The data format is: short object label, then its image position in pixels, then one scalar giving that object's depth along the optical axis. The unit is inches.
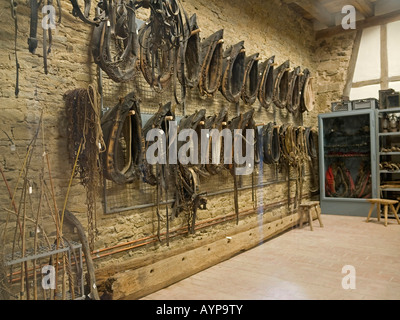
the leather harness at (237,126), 183.3
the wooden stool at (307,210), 219.5
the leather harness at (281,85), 226.4
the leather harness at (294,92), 243.6
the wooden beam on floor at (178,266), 115.2
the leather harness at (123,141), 117.1
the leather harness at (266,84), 210.4
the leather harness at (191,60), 153.8
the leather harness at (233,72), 180.4
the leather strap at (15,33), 100.4
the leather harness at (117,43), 119.5
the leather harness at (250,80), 196.1
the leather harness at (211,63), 167.2
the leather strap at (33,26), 100.0
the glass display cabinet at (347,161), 257.8
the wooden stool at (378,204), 223.5
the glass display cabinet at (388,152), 247.9
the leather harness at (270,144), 209.2
